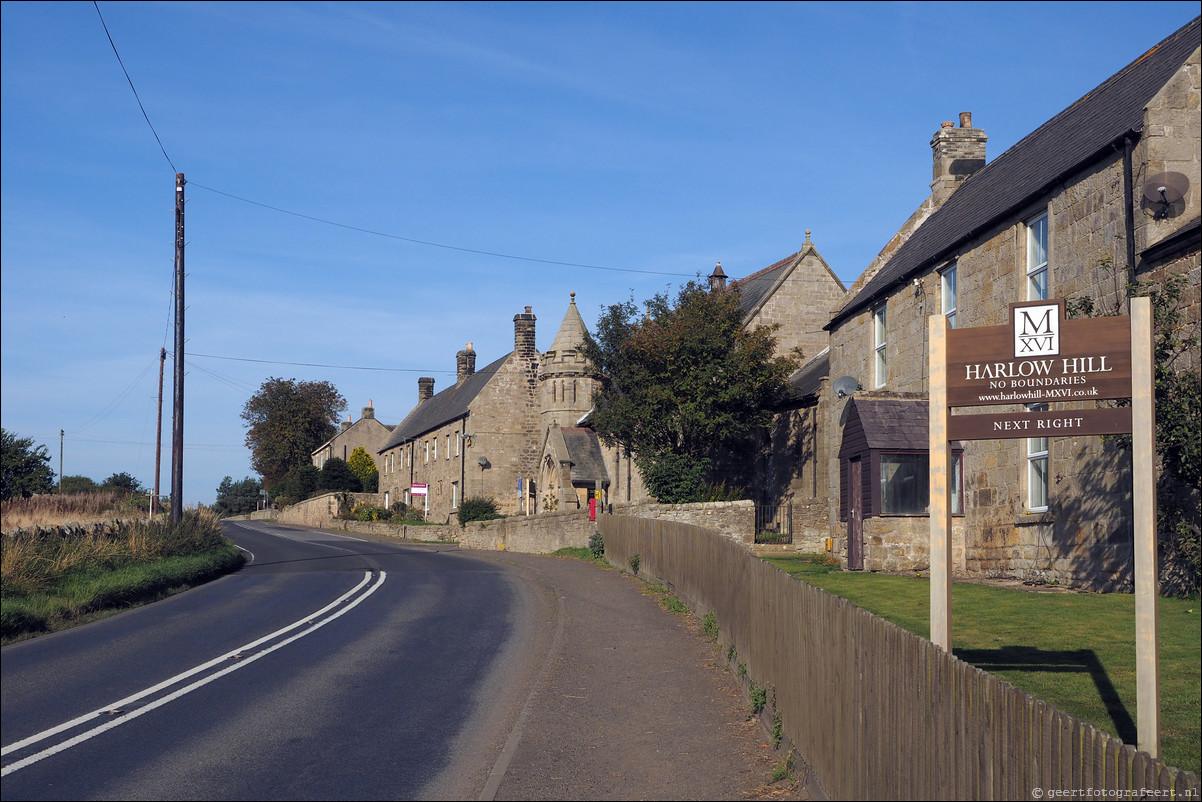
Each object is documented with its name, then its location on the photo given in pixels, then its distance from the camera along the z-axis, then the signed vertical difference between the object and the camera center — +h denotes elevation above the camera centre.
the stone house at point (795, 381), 31.14 +2.75
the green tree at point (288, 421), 85.62 +3.29
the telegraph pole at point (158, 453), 48.69 +0.23
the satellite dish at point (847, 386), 24.28 +1.89
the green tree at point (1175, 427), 10.98 +0.42
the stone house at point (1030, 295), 14.23 +3.04
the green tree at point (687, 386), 29.88 +2.33
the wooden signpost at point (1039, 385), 6.05 +0.53
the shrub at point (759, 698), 9.27 -2.22
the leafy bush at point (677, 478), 30.59 -0.52
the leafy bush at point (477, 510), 51.88 -2.64
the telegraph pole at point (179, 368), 27.19 +2.47
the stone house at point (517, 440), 47.47 +1.14
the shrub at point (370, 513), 60.97 -3.43
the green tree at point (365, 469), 78.69 -0.79
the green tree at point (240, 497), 107.12 -4.20
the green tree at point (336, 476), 73.94 -1.27
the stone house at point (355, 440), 87.00 +1.67
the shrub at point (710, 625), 13.84 -2.32
